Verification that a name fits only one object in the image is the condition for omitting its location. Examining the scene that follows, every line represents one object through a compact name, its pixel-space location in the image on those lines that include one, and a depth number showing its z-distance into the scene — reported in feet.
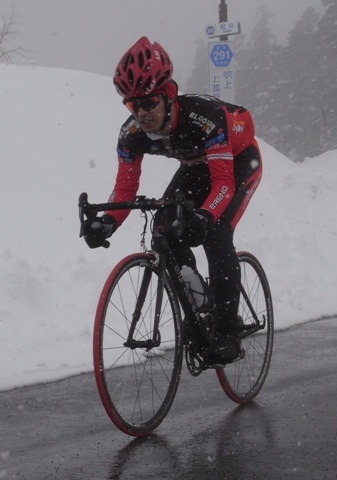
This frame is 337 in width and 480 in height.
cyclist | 32.04
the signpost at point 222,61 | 99.81
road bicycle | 30.86
